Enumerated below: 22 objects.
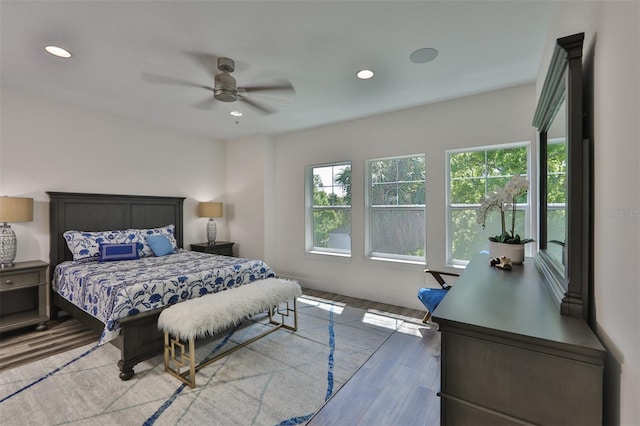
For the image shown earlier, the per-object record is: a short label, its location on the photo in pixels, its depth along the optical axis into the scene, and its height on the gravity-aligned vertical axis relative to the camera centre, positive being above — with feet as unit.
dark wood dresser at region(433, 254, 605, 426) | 2.70 -1.57
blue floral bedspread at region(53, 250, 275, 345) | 7.75 -2.18
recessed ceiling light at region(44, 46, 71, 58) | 7.82 +4.51
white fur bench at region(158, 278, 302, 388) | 7.27 -2.82
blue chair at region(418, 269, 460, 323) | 8.75 -2.58
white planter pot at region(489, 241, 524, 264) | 6.59 -0.91
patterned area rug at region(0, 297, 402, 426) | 6.18 -4.34
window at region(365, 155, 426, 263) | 12.78 +0.20
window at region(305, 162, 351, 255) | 14.98 +0.25
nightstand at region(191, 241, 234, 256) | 15.96 -2.00
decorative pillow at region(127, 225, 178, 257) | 12.92 -1.04
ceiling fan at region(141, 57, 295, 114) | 8.32 +4.15
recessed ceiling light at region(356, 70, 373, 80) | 9.19 +4.54
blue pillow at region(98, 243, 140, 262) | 11.55 -1.62
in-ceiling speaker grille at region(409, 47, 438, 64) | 7.94 +4.51
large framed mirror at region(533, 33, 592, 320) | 3.45 +0.32
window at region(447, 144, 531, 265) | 10.50 +0.91
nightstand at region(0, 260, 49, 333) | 9.73 -3.11
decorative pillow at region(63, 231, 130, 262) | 11.36 -1.24
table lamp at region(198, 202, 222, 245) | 16.37 -0.02
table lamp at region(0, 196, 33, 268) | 9.80 -0.18
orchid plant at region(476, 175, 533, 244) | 6.51 +0.28
